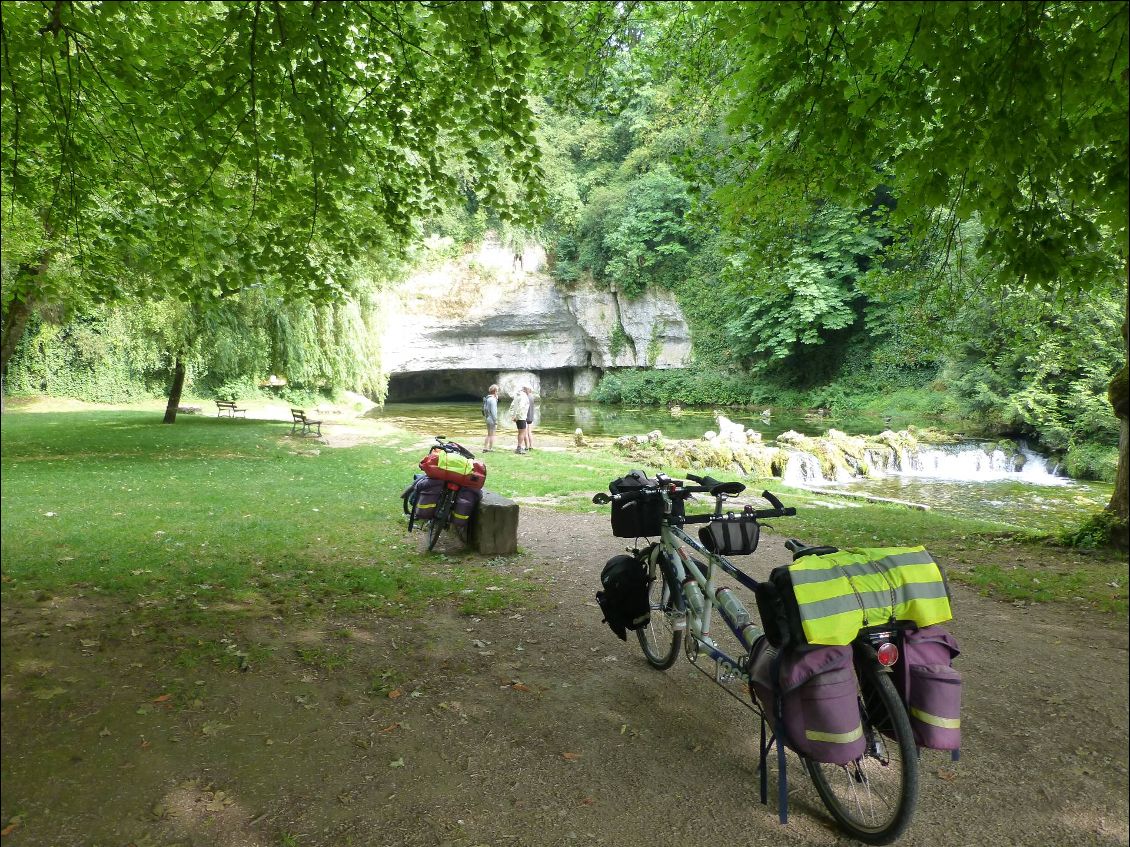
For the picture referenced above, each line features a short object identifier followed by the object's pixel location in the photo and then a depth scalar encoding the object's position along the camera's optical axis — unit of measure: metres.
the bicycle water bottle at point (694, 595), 3.09
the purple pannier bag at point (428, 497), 6.27
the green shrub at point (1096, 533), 6.01
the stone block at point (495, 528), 6.46
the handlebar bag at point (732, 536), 2.91
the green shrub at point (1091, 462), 11.82
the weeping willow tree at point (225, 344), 8.93
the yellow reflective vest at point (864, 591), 2.04
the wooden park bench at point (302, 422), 16.73
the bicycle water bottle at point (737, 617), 2.61
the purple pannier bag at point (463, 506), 6.27
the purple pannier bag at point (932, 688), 2.11
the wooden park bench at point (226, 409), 19.89
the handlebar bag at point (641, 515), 3.41
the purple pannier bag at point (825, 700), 2.06
